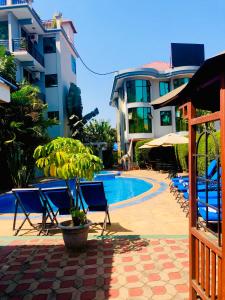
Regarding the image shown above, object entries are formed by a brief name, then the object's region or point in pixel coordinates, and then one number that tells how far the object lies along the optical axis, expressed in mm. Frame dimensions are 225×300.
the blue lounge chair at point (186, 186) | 8979
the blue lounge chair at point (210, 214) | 5804
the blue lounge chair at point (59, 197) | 7014
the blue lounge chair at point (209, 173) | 9977
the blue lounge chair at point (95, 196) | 7066
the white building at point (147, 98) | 29234
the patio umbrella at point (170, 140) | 16223
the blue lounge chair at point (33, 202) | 7004
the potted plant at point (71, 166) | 5395
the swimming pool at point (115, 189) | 13344
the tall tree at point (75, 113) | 27266
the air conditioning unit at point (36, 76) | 25688
